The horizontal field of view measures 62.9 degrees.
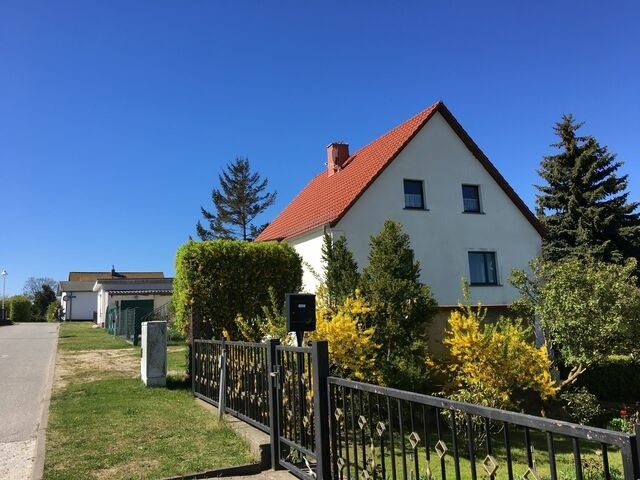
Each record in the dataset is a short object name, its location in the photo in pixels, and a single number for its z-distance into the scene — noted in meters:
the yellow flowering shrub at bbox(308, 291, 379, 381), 7.62
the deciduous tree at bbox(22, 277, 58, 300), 71.62
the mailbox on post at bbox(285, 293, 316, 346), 5.98
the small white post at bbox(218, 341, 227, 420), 7.41
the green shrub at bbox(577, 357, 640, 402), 13.56
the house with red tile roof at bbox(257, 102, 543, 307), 16.75
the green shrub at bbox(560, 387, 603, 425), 10.19
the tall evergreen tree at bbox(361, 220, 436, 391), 8.74
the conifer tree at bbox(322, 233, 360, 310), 10.02
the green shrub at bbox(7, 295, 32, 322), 50.97
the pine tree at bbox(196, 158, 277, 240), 46.88
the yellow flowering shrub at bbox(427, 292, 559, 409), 8.54
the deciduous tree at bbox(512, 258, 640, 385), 10.16
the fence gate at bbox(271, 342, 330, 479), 4.33
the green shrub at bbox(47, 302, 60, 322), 52.38
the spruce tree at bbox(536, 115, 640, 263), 24.23
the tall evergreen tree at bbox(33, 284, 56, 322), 66.72
